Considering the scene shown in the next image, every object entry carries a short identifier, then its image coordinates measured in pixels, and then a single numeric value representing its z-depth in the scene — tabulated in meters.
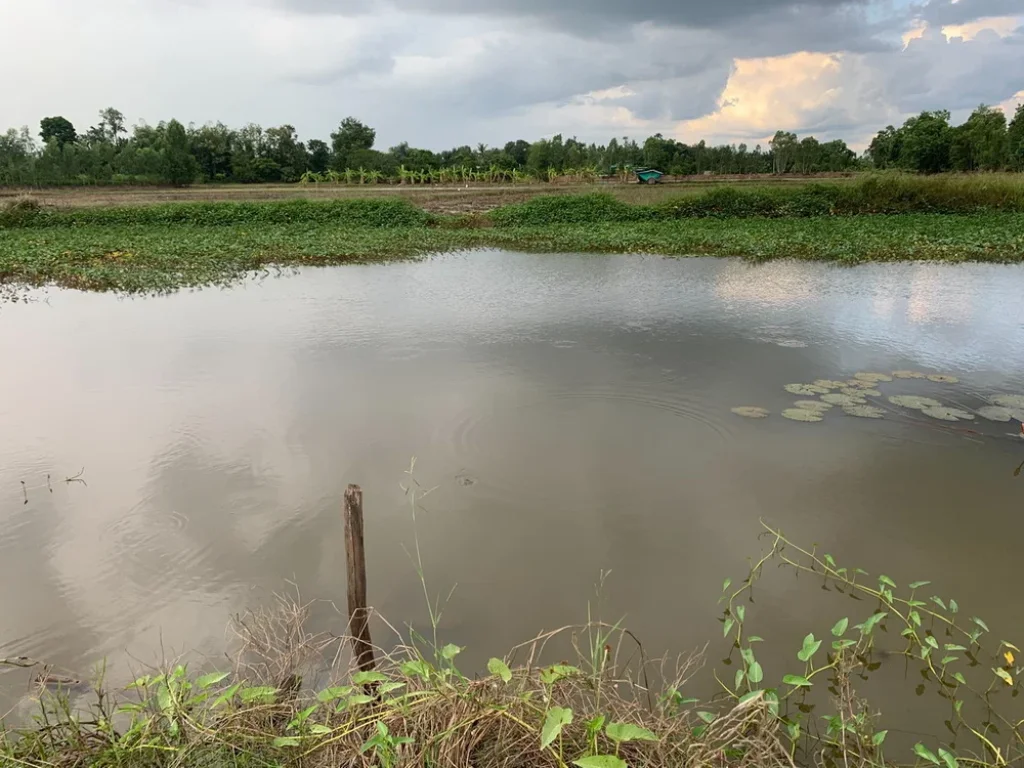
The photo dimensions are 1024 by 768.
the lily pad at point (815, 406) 5.59
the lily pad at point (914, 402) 5.57
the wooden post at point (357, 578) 2.54
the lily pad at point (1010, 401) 5.57
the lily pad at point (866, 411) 5.44
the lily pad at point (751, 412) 5.52
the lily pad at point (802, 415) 5.41
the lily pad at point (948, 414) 5.36
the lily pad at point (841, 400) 5.71
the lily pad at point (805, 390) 5.95
